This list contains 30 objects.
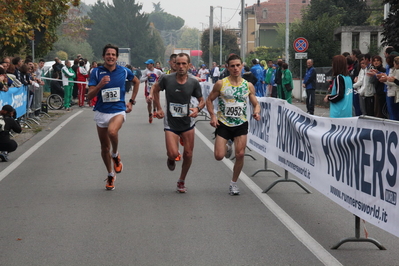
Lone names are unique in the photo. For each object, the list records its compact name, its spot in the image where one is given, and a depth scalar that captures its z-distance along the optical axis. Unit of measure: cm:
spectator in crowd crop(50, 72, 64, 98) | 2738
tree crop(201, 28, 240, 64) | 9712
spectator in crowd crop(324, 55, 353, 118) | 1138
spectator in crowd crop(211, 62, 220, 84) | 4799
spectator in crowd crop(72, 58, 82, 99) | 2875
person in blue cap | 2043
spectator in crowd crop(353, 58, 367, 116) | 1590
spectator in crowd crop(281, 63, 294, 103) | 2503
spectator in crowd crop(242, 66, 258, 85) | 2566
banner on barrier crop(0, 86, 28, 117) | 1523
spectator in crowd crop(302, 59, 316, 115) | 2339
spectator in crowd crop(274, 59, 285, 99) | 2570
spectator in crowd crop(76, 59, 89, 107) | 2859
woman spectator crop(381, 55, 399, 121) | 1358
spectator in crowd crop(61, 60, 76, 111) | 2650
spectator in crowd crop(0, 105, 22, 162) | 1216
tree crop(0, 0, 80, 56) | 1836
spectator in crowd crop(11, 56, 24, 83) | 1838
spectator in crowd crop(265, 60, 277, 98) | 2798
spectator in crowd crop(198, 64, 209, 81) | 5352
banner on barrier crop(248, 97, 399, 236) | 548
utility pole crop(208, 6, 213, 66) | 7543
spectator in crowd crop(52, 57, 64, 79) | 2836
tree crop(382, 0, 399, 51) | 1950
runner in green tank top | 904
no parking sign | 2990
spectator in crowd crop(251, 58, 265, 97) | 2895
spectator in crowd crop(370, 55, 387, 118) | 1538
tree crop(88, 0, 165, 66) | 13012
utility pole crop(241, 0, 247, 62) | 4516
